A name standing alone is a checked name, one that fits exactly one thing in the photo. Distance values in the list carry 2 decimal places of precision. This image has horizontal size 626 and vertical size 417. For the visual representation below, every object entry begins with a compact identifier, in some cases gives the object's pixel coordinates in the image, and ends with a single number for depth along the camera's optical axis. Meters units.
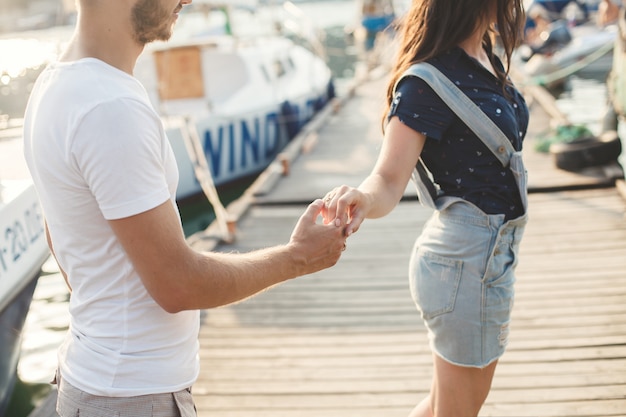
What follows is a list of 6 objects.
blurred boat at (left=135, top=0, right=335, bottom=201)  11.34
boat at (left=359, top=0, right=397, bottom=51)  40.12
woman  2.00
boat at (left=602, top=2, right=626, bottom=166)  6.35
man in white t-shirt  1.32
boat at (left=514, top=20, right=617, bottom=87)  17.62
